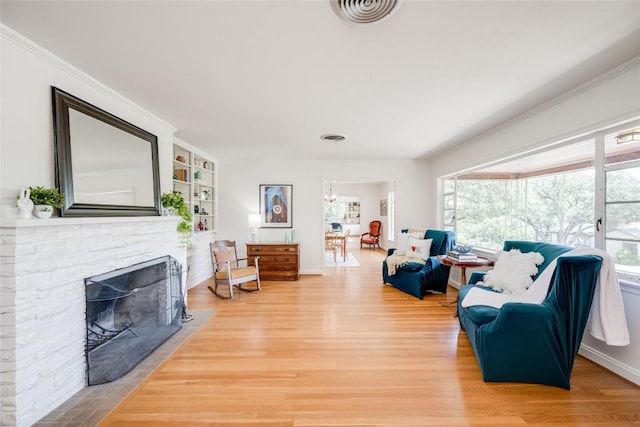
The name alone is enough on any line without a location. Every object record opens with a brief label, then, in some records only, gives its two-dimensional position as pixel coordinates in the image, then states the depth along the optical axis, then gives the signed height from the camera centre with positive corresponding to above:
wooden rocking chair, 4.03 -0.99
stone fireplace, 1.52 -0.60
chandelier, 9.79 +0.44
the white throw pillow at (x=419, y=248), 4.32 -0.69
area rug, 6.55 -1.44
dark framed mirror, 1.92 +0.42
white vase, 1.67 +0.00
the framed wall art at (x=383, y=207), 9.39 +0.00
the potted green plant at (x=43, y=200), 1.68 +0.07
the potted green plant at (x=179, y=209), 3.06 +0.01
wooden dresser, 5.07 -0.98
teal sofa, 1.85 -0.94
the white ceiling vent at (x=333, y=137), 3.79 +1.04
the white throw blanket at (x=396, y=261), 4.28 -0.90
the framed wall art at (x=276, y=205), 5.52 +0.07
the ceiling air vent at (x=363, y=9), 1.38 +1.06
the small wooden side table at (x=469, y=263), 3.28 -0.72
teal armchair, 3.97 -1.03
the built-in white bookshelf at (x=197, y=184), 4.24 +0.45
